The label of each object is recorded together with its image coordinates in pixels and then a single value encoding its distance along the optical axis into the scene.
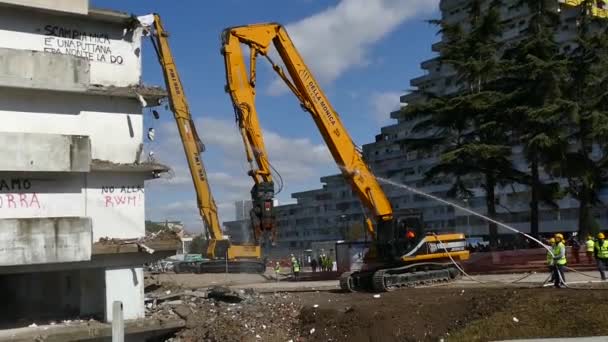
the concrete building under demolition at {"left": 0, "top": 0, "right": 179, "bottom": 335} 15.73
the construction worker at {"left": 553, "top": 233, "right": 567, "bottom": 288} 19.75
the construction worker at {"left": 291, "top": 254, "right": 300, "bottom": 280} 37.89
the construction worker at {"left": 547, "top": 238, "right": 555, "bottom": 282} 20.11
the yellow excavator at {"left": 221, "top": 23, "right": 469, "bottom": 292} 23.33
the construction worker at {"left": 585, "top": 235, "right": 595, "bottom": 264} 25.80
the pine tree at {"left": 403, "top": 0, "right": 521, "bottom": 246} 37.75
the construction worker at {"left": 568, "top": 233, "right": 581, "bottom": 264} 29.25
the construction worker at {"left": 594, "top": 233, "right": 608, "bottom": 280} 22.10
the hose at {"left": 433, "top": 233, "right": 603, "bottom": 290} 24.20
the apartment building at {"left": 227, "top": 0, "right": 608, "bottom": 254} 80.81
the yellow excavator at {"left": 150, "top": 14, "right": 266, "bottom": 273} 37.91
